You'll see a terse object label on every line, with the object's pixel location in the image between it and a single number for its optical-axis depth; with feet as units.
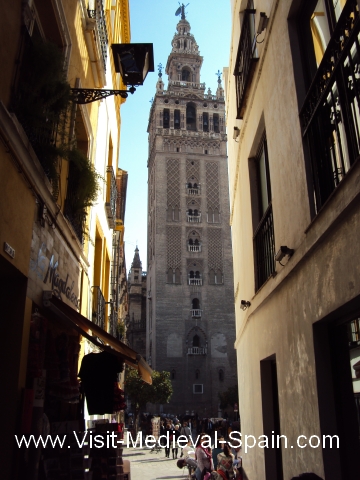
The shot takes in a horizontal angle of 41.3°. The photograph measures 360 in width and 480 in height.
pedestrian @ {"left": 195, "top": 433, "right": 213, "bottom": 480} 28.02
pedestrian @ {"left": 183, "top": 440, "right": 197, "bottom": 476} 33.76
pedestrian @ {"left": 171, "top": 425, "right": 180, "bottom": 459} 59.31
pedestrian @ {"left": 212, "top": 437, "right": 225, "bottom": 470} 31.82
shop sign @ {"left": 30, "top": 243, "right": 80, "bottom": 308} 15.14
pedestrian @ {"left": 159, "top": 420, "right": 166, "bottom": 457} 69.39
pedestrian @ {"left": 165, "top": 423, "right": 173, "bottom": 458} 58.39
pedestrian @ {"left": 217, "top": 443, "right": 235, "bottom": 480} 24.24
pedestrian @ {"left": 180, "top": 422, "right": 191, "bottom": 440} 59.42
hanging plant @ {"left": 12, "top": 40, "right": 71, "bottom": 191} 13.74
